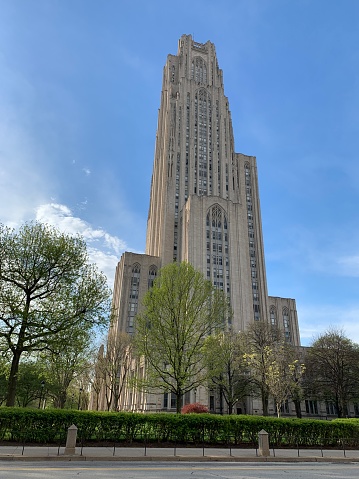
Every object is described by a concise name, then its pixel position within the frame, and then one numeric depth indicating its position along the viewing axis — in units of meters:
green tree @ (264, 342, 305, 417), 37.38
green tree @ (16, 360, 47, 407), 55.36
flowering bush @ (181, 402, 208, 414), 31.25
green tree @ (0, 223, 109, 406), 23.84
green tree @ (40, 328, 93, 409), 24.23
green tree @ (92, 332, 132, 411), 53.25
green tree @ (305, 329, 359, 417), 51.84
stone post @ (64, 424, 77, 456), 15.84
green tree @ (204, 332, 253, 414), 46.44
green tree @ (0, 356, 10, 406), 52.53
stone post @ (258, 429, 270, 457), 17.95
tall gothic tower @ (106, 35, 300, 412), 79.38
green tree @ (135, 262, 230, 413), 28.48
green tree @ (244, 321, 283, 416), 41.12
